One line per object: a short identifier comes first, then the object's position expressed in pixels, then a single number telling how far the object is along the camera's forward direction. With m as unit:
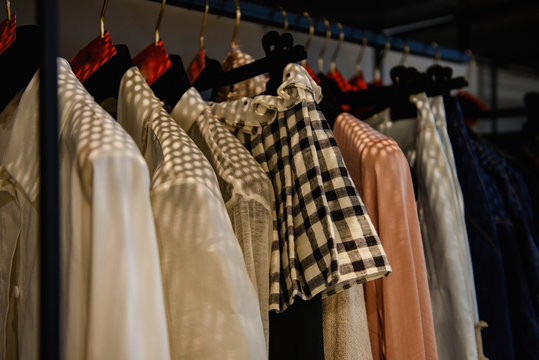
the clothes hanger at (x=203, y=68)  0.72
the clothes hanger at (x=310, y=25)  0.85
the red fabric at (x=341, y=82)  0.93
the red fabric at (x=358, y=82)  0.98
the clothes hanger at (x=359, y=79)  0.95
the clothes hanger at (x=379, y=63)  1.00
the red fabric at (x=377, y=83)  1.00
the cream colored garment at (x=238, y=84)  0.75
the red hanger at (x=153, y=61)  0.65
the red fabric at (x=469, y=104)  1.11
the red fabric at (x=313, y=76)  0.74
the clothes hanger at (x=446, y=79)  0.85
